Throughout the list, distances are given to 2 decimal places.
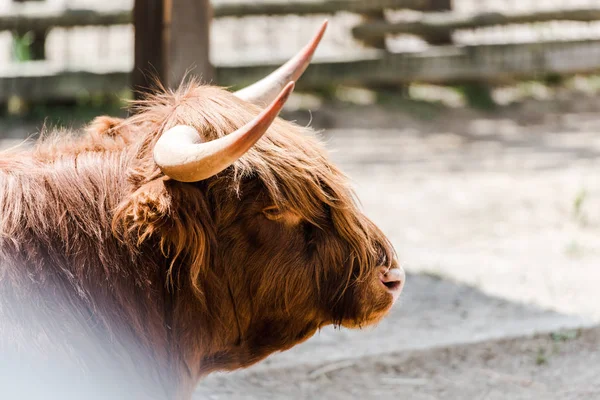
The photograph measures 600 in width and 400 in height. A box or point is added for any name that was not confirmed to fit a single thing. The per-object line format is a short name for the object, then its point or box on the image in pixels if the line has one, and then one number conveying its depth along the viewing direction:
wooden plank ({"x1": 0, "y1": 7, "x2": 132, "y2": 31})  10.25
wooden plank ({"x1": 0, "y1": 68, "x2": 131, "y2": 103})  10.12
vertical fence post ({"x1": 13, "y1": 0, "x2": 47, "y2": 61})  10.45
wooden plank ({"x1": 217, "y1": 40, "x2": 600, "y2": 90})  10.98
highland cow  2.69
